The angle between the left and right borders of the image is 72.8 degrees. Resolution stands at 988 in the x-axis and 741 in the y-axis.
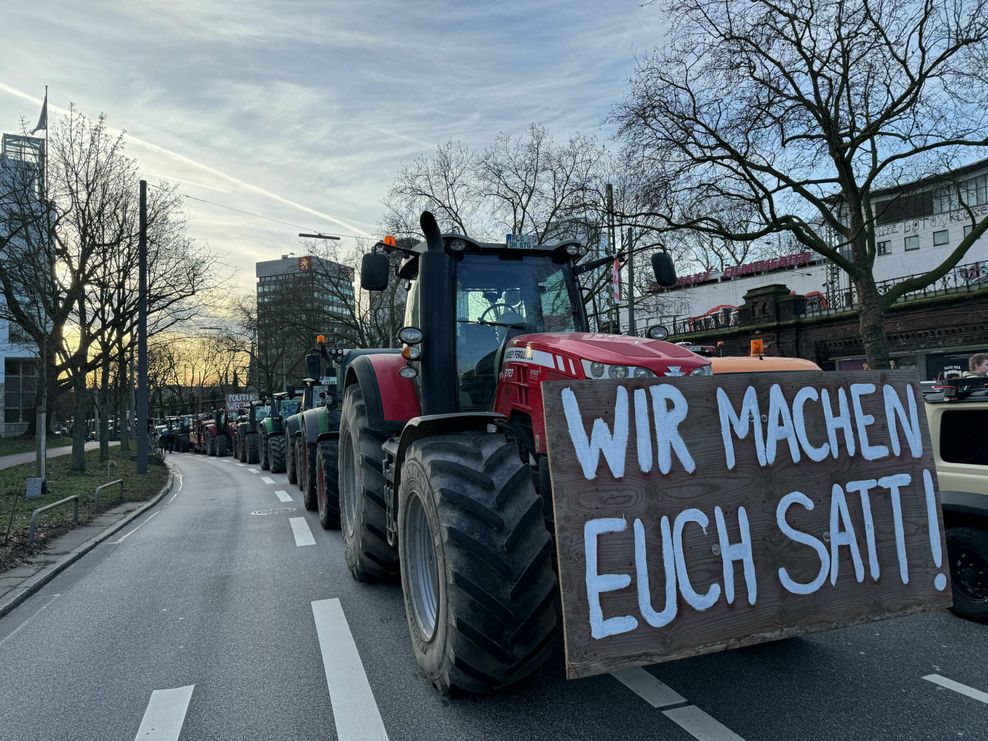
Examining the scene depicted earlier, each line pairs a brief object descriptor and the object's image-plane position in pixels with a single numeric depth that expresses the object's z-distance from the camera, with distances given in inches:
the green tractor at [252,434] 1020.4
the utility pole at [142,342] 727.1
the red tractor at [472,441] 126.6
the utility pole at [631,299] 810.5
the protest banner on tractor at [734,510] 115.7
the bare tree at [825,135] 579.2
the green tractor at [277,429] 799.1
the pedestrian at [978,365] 347.9
